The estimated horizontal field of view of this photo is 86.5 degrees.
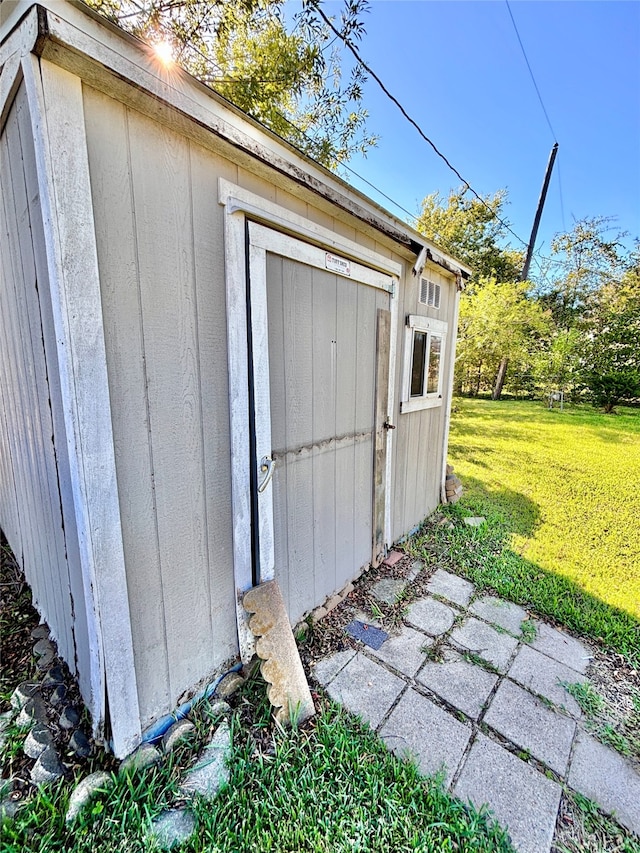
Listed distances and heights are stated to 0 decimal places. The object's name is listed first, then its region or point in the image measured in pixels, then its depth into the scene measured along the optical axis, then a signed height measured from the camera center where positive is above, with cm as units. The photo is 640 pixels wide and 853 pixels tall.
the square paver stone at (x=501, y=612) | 214 -157
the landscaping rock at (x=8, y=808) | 106 -139
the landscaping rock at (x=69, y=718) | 132 -136
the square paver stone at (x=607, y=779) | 122 -155
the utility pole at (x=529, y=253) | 1042 +385
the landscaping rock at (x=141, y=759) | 122 -142
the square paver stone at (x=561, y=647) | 187 -157
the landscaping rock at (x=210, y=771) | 120 -147
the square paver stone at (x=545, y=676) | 164 -157
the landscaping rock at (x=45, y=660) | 160 -139
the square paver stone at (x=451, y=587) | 238 -157
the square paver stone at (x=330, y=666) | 173 -155
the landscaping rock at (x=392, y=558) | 273 -152
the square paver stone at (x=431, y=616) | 210 -157
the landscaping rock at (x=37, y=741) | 121 -135
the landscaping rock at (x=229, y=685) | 155 -145
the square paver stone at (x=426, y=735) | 137 -156
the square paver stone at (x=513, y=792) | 115 -154
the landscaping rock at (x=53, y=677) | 149 -137
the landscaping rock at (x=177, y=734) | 131 -143
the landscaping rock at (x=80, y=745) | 124 -137
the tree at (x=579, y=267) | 1252 +390
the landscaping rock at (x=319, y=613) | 208 -150
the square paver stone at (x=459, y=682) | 162 -156
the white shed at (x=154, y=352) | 99 +6
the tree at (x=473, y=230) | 1470 +610
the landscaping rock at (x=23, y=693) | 140 -137
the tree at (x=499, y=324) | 1025 +140
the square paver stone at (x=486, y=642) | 188 -157
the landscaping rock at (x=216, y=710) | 145 -146
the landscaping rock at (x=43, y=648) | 166 -138
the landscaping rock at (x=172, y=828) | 106 -146
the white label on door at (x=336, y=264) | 186 +58
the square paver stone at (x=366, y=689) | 157 -155
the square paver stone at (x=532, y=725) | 141 -156
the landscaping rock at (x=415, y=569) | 260 -156
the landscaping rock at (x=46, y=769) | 115 -137
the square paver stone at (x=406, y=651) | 182 -156
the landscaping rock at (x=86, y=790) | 109 -140
